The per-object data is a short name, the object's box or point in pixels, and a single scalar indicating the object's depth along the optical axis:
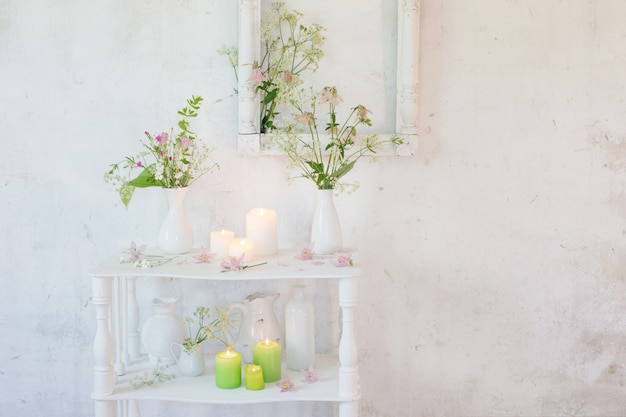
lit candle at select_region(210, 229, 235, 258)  2.17
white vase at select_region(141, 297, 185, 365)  2.19
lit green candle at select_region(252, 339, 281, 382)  2.12
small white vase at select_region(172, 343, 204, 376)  2.16
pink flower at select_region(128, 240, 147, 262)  2.11
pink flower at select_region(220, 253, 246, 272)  2.03
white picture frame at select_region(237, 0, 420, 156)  2.21
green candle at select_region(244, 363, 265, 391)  2.08
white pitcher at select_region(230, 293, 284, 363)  2.20
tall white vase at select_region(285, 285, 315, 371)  2.18
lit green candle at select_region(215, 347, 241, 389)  2.09
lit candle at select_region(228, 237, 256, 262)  2.11
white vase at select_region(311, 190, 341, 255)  2.17
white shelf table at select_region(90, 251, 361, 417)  2.00
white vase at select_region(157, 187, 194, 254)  2.15
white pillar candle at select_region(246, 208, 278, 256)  2.17
